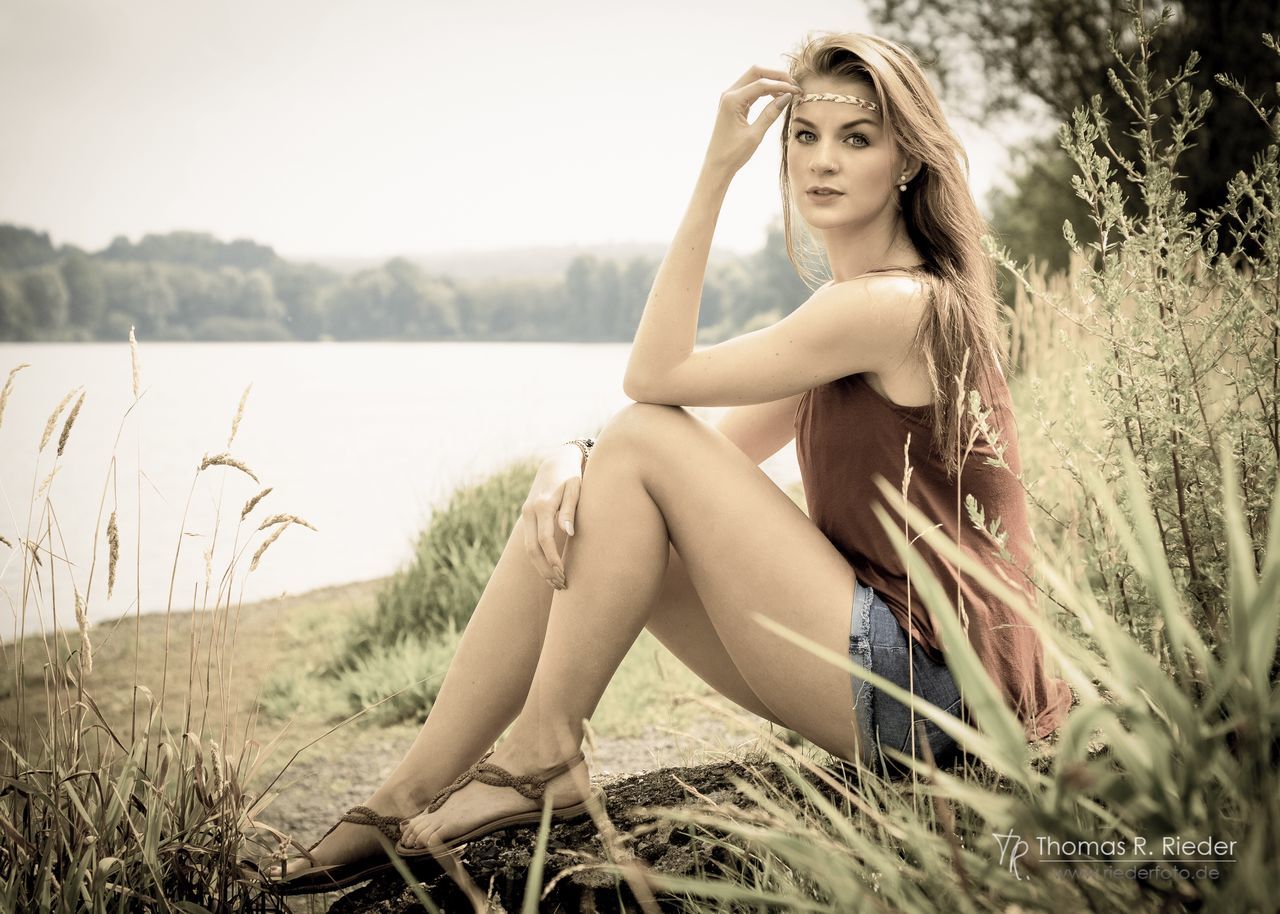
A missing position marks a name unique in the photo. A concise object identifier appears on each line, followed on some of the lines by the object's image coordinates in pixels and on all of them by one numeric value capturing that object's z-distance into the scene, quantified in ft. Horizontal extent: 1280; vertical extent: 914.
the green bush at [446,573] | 13.87
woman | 5.51
